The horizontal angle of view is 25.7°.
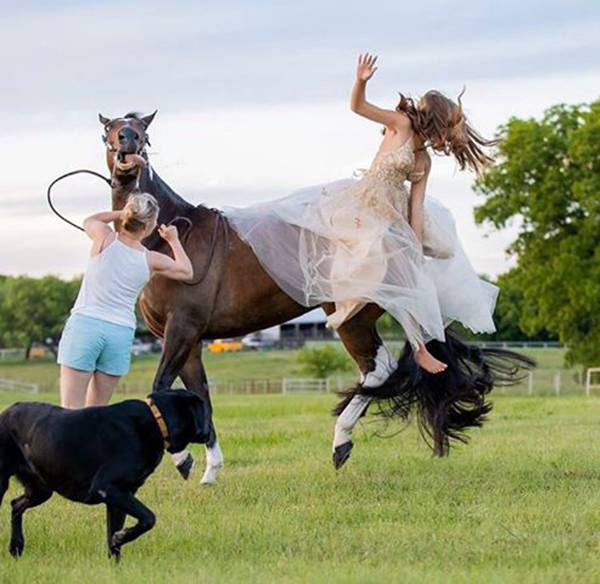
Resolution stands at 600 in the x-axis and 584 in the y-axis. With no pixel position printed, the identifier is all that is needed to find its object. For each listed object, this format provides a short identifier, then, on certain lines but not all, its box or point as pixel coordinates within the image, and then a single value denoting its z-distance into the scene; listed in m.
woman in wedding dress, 10.46
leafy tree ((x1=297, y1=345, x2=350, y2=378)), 74.31
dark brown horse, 10.53
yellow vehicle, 107.08
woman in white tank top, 8.66
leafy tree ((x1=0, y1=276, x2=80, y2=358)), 110.81
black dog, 6.96
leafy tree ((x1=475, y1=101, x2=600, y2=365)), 48.34
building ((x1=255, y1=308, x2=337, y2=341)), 118.46
